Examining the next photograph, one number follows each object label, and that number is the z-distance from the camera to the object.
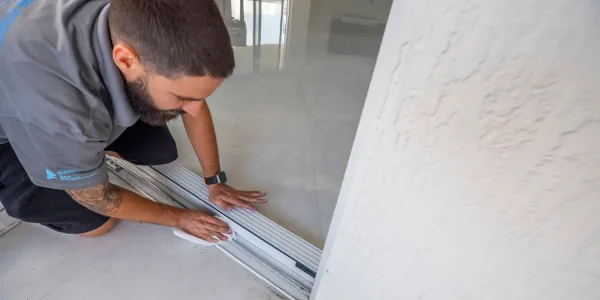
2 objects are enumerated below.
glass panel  1.46
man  0.72
